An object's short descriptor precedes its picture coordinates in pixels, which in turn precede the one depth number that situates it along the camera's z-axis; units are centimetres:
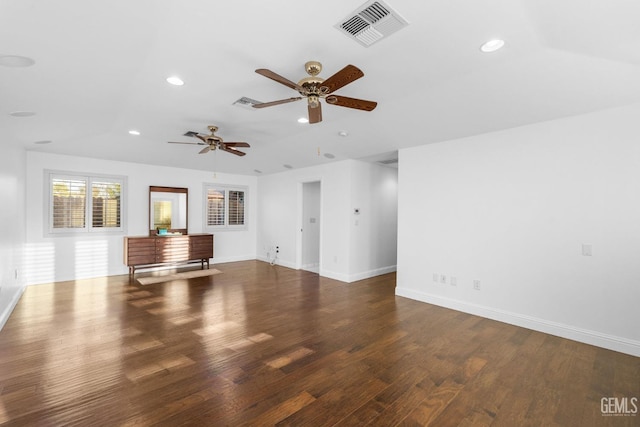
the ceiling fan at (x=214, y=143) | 456
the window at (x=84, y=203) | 597
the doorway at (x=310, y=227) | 750
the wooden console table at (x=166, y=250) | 634
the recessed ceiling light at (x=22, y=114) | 345
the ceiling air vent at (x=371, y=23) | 200
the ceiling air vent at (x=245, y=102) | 358
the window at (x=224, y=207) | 804
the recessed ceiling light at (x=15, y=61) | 227
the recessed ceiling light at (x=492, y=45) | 239
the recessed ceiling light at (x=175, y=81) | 305
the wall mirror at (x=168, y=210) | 702
